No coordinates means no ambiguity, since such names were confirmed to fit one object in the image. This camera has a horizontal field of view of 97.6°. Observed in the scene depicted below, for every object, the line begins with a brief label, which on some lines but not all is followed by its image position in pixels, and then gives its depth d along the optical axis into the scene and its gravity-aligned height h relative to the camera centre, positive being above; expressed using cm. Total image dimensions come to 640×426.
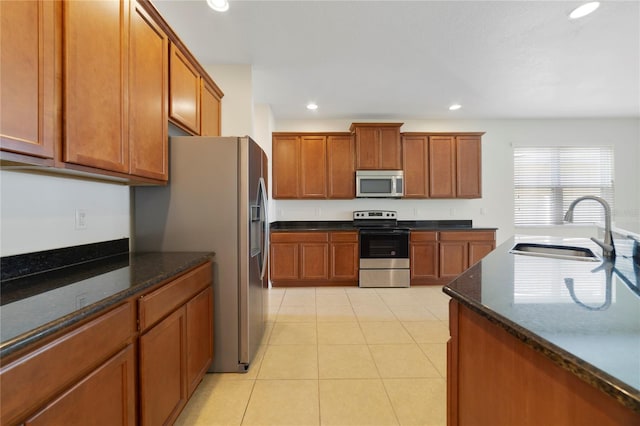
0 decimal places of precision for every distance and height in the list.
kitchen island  54 -29
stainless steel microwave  445 +49
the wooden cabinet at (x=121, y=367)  72 -53
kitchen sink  169 -25
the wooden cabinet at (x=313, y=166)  446 +77
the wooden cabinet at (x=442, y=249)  426 -54
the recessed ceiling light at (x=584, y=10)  210 +156
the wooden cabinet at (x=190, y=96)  199 +95
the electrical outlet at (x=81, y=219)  159 -3
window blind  479 +56
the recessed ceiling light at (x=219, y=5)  203 +155
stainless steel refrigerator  199 +1
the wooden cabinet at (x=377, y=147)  441 +105
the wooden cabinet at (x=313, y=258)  418 -65
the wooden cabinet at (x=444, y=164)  451 +80
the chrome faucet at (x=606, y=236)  165 -14
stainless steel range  419 -66
